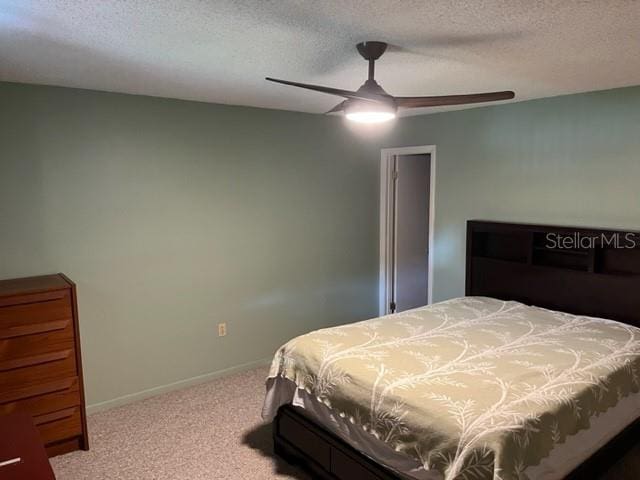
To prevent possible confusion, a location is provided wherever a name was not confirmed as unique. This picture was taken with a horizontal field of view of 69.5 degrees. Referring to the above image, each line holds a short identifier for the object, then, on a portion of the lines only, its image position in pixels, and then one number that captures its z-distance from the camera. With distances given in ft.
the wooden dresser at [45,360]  8.48
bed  6.20
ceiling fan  6.77
